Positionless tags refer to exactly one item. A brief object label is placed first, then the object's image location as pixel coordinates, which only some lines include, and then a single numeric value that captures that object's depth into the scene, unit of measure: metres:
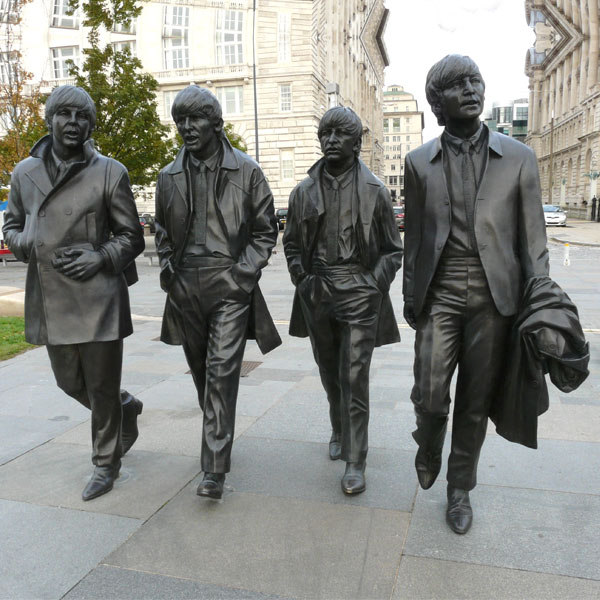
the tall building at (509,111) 152.88
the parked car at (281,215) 31.12
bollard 15.87
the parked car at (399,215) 33.75
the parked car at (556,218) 38.59
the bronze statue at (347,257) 3.53
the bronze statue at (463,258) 2.84
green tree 19.16
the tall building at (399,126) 157.12
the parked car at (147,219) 32.76
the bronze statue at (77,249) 3.32
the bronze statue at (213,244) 3.37
